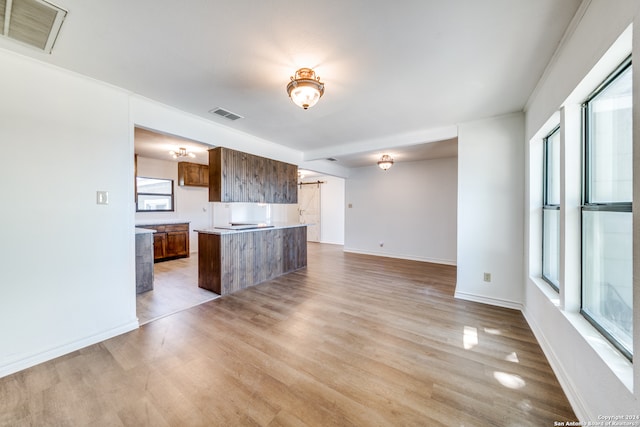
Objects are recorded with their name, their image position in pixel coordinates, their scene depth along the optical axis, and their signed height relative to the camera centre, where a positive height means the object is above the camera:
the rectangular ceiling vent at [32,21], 1.42 +1.30
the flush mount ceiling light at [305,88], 1.97 +1.09
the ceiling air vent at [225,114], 2.96 +1.33
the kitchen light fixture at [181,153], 4.83 +1.31
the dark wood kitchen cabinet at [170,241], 5.50 -0.71
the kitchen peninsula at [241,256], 3.49 -0.74
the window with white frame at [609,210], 1.25 +0.01
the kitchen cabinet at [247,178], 3.57 +0.61
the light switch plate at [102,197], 2.29 +0.16
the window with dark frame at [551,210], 2.29 +0.02
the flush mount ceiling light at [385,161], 5.09 +1.13
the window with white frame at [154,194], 5.76 +0.48
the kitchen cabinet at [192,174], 6.27 +1.07
